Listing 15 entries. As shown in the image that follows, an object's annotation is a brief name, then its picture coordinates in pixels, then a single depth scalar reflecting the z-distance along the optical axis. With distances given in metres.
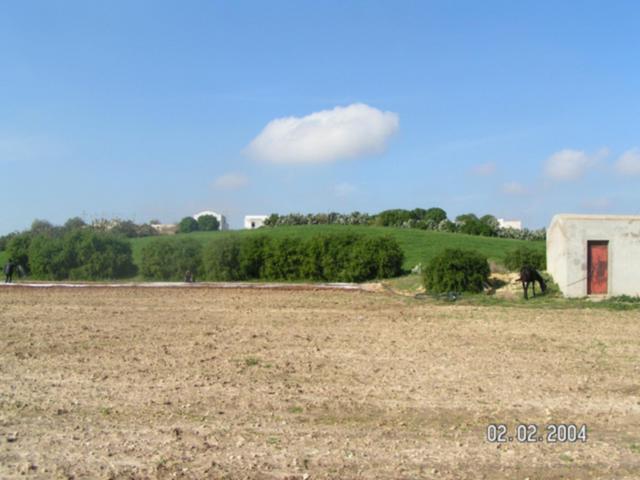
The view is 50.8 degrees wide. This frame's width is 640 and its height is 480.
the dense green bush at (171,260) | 36.88
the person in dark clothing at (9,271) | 34.06
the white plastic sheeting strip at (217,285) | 30.25
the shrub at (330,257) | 34.72
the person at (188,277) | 34.59
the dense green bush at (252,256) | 36.06
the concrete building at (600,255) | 23.56
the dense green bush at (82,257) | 37.41
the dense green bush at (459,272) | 25.95
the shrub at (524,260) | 29.28
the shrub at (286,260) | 35.69
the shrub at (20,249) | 39.81
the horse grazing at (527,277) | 23.12
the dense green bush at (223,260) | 35.97
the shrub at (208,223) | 104.50
